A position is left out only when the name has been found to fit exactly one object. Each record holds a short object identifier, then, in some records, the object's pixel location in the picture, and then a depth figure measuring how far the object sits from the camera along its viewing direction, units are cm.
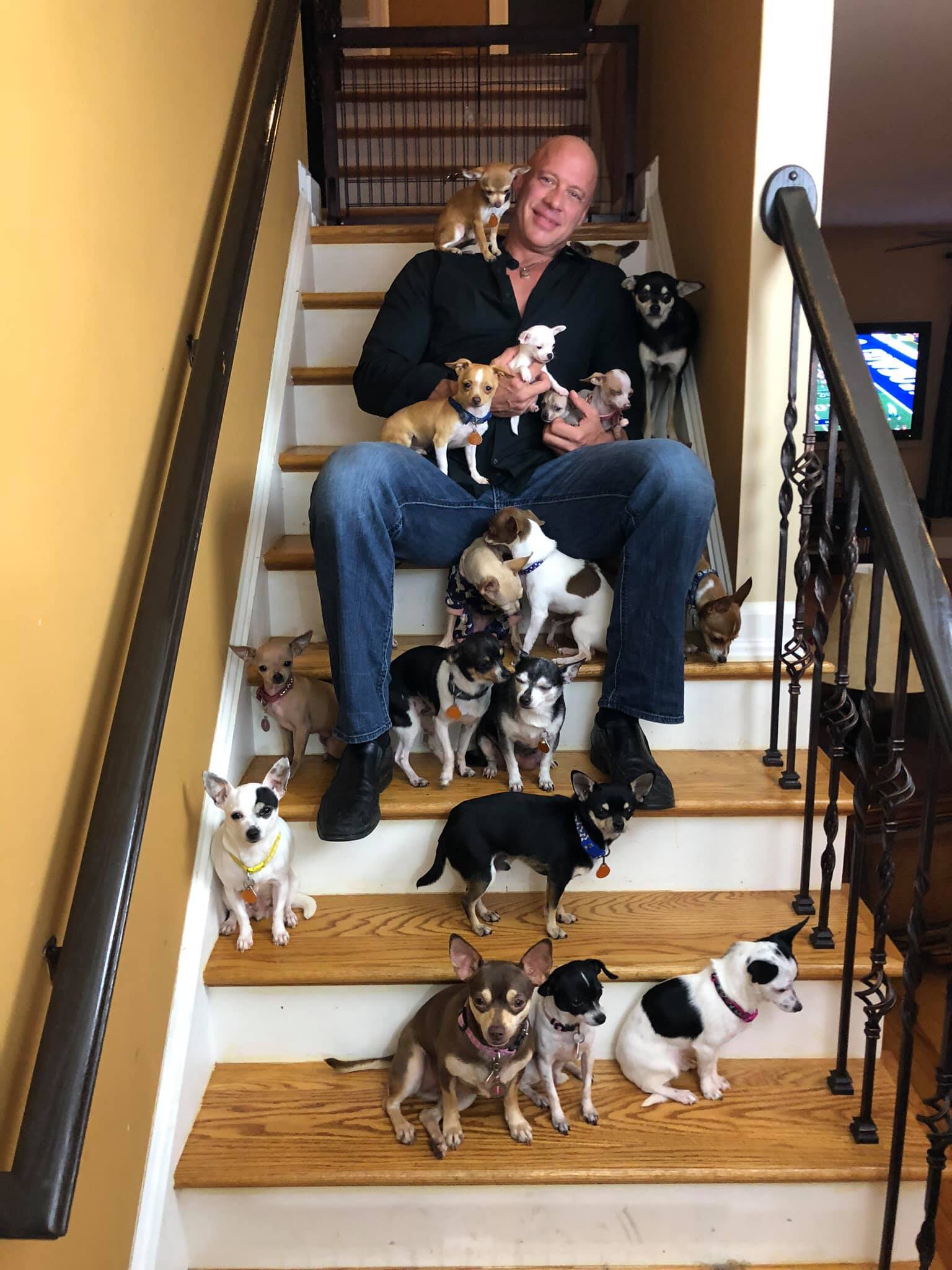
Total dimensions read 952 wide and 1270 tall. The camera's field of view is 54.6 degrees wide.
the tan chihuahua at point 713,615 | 189
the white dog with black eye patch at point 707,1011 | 147
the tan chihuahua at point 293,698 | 182
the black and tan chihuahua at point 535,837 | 158
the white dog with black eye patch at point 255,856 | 155
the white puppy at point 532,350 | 202
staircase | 141
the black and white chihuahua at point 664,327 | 221
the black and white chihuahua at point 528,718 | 173
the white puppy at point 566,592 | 194
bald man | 169
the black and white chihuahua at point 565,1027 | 141
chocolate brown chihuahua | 136
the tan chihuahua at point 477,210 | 239
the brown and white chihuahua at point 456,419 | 196
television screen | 686
